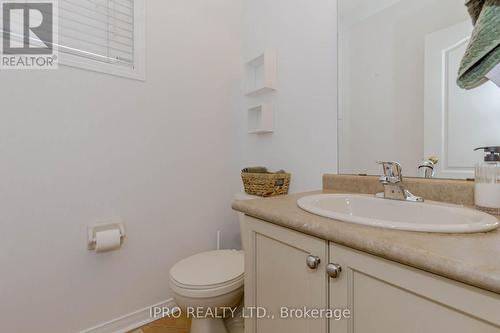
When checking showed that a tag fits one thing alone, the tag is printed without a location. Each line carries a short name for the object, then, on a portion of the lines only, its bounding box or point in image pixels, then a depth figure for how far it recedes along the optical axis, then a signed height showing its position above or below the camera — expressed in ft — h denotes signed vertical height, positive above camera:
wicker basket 4.50 -0.34
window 4.04 +2.40
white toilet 3.40 -1.75
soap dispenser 2.25 -0.16
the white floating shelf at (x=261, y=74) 5.01 +2.13
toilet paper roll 3.99 -1.28
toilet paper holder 4.06 -1.13
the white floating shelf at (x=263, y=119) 5.10 +1.02
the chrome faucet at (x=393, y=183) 2.76 -0.20
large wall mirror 2.76 +1.00
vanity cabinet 1.30 -0.90
